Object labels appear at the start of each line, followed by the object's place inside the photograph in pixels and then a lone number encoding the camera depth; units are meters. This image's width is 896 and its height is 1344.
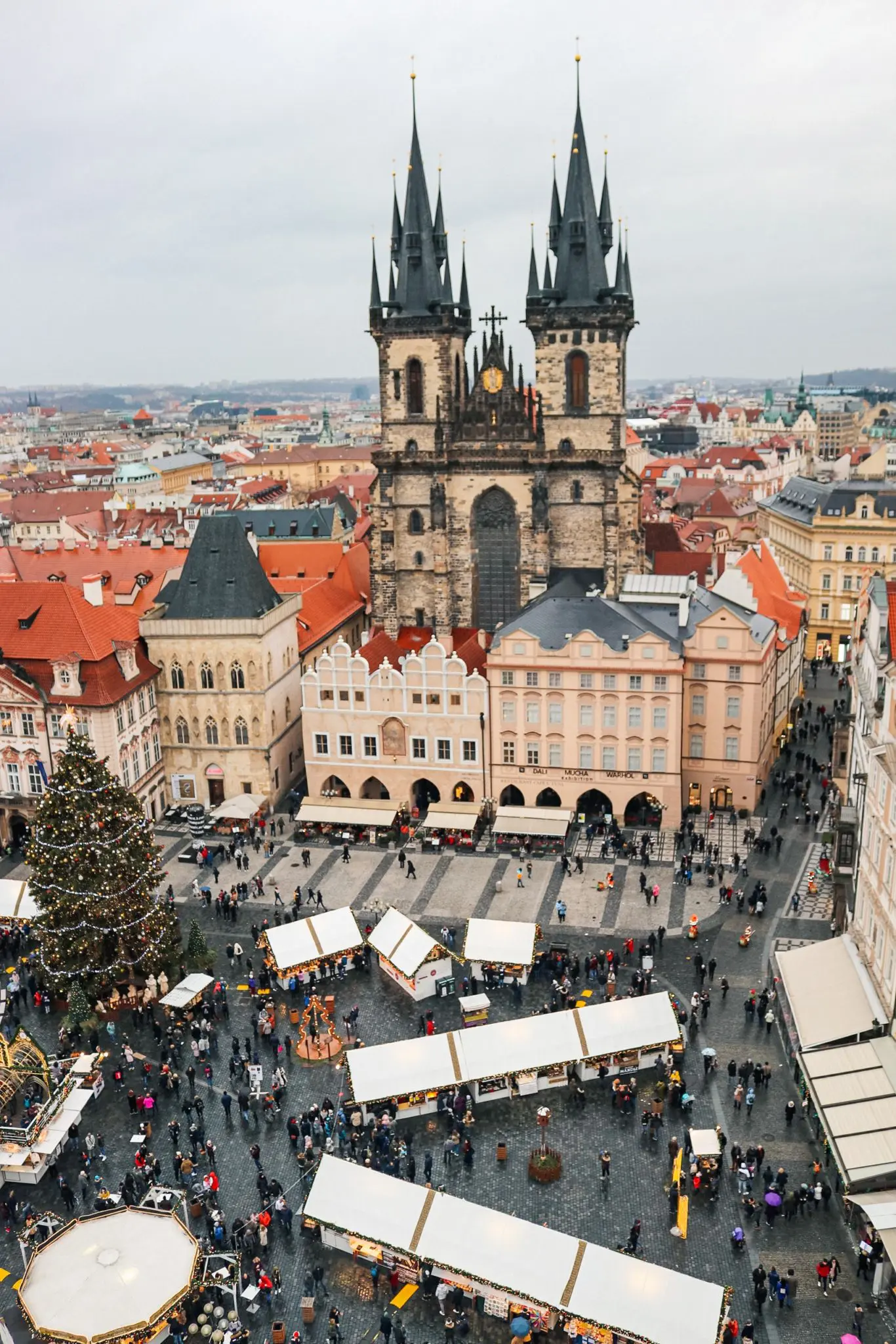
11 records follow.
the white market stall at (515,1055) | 38.12
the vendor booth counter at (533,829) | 59.53
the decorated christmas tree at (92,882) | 43.69
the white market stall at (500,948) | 45.59
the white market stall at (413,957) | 45.22
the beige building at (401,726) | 62.75
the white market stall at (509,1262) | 28.31
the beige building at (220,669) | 65.12
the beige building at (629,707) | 60.66
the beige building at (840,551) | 92.81
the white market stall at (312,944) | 46.31
